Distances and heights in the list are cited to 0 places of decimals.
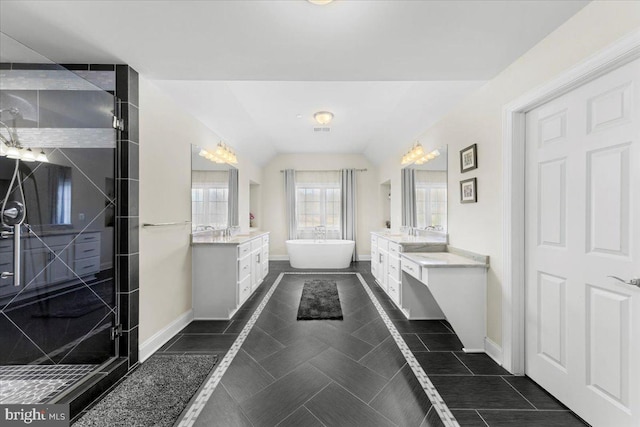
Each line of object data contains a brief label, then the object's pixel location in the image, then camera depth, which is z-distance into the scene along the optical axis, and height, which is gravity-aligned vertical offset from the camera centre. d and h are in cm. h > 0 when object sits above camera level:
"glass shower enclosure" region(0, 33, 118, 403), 173 -6
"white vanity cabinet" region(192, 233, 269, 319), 298 -74
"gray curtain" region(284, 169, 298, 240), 651 +33
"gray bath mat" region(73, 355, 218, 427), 150 -118
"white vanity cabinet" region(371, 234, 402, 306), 329 -76
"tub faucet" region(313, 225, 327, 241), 657 -47
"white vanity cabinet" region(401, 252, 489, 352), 227 -71
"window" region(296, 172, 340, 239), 663 +10
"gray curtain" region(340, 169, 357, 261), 645 +25
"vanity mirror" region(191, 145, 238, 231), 314 +27
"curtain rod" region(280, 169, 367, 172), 653 +107
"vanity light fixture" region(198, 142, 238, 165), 339 +82
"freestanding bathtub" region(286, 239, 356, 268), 559 -87
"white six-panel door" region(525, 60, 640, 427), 129 -20
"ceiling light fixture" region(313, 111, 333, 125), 389 +144
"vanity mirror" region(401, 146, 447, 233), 314 +27
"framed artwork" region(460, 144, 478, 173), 243 +52
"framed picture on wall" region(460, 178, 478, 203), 245 +21
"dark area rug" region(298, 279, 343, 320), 306 -118
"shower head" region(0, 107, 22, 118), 169 +67
